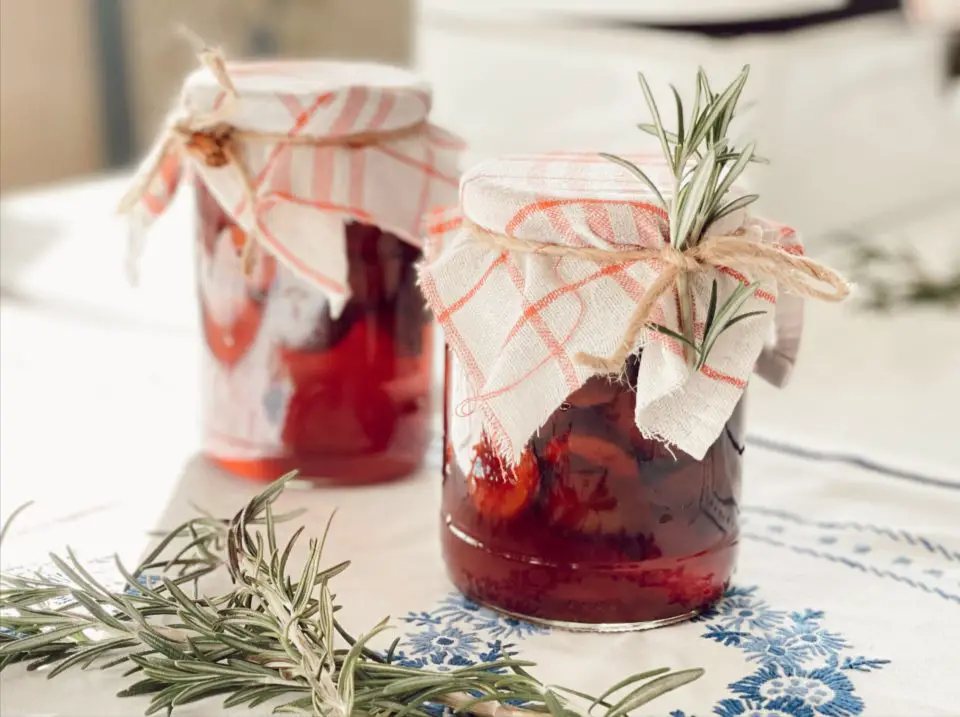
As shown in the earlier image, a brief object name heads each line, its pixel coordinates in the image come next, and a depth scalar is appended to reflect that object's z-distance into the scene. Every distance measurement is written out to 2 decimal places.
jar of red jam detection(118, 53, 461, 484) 0.65
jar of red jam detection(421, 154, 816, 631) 0.51
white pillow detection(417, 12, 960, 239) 1.11
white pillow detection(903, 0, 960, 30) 1.34
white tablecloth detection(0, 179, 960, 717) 0.53
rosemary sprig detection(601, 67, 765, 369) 0.49
